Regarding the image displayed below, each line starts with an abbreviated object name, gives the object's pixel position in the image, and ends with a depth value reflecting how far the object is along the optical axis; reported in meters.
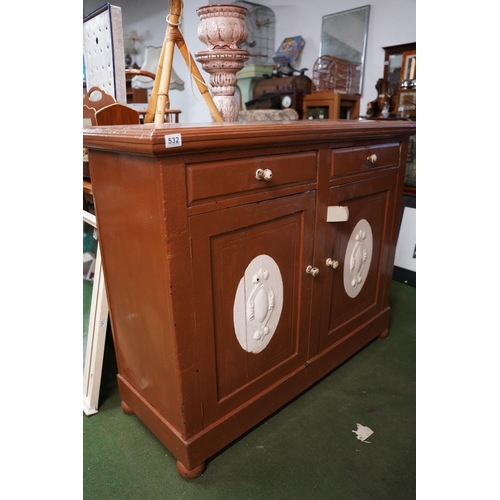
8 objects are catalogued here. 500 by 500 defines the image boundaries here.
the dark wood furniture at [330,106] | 2.89
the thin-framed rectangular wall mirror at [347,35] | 2.89
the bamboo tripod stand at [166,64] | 1.22
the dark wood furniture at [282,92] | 3.13
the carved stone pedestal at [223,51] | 1.32
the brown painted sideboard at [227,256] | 0.97
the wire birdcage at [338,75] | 3.01
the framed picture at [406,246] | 2.53
